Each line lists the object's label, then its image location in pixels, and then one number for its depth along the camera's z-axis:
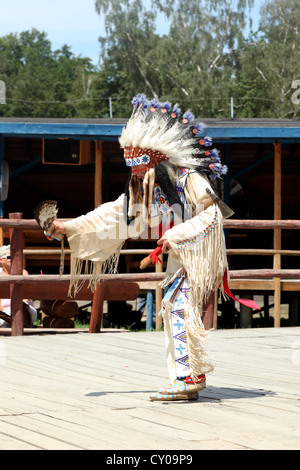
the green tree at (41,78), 50.69
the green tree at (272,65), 38.47
